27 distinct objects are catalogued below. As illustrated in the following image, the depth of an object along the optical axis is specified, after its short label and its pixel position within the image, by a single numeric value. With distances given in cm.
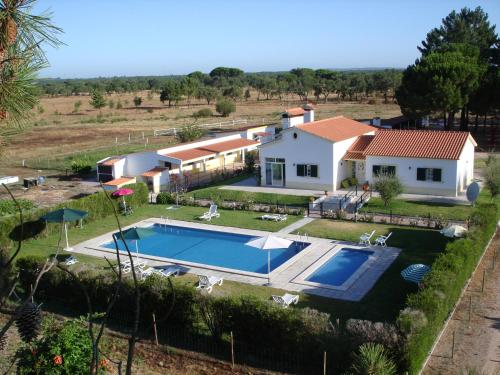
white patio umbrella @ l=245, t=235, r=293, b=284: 1892
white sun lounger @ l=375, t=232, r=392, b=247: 2266
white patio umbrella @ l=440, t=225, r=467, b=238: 2072
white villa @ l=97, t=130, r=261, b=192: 3572
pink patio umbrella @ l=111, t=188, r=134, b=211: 2801
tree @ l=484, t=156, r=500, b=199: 2765
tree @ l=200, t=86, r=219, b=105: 10878
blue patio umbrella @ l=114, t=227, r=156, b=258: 1989
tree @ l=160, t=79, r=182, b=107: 10325
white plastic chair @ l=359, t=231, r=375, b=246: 2278
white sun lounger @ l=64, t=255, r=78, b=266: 2071
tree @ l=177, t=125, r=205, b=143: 5156
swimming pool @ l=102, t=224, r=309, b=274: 2217
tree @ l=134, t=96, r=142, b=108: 10644
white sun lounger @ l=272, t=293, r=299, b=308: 1642
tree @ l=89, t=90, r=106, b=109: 9394
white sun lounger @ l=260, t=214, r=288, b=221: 2739
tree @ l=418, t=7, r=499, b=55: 6950
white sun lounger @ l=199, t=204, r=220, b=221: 2809
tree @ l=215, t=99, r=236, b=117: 8425
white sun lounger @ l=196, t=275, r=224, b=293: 1833
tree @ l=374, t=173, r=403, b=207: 2778
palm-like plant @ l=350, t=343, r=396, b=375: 1144
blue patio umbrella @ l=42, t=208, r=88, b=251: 2286
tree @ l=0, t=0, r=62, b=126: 418
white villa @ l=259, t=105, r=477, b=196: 3102
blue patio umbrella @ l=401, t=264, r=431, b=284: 1717
